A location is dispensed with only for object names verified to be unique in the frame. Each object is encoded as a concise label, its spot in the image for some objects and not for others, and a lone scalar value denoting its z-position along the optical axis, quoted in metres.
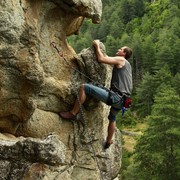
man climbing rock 11.38
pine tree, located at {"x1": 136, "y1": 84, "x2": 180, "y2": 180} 36.31
